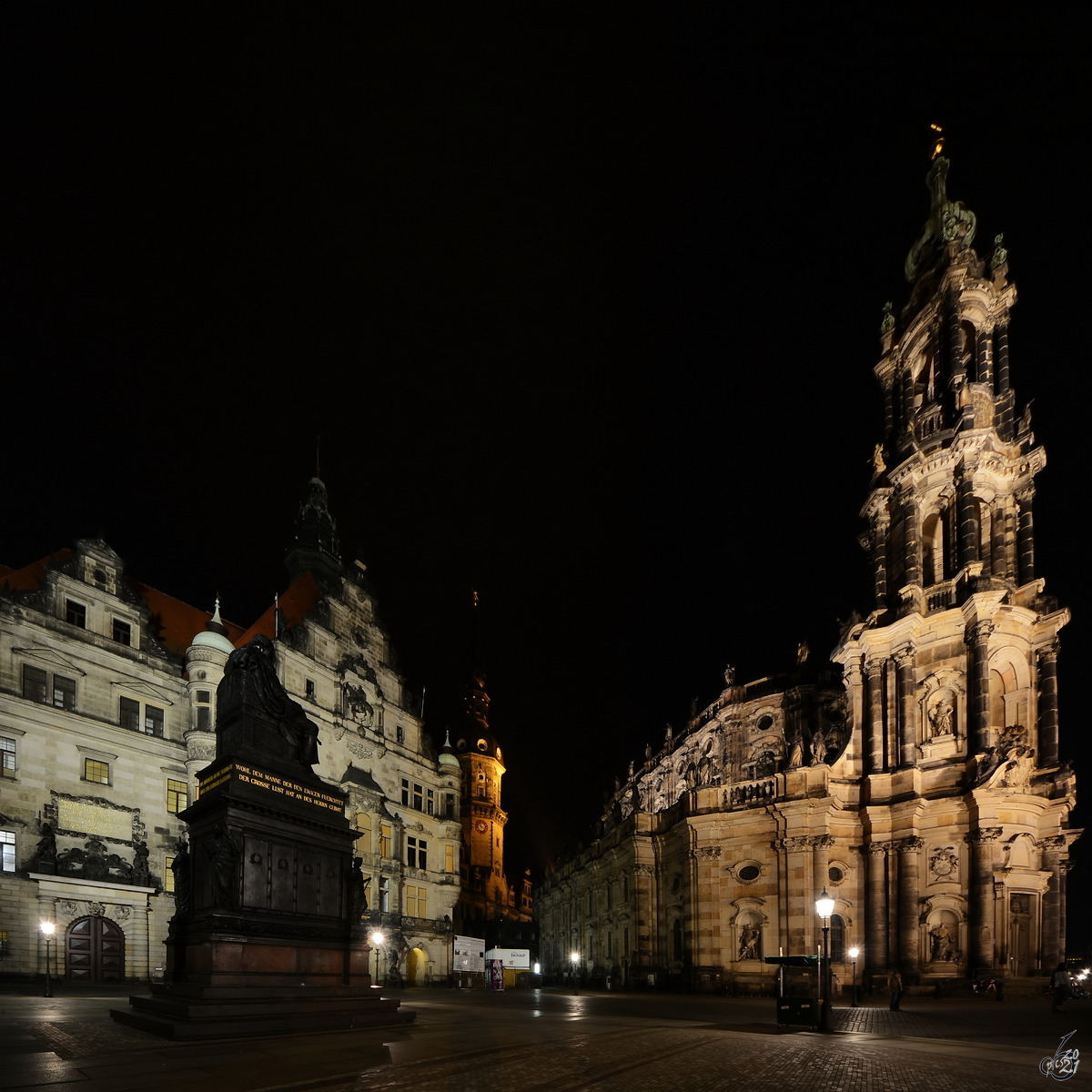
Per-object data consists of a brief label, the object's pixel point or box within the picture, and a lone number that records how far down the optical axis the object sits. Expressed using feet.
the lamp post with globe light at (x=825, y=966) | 68.32
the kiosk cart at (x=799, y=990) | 69.56
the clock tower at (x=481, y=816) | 307.99
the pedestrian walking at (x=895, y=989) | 94.84
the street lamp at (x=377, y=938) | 122.72
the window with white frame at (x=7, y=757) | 105.19
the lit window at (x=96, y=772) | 114.62
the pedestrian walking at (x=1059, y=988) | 87.81
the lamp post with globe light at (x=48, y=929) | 91.89
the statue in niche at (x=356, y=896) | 63.93
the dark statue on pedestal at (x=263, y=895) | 52.70
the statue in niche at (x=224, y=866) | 54.34
